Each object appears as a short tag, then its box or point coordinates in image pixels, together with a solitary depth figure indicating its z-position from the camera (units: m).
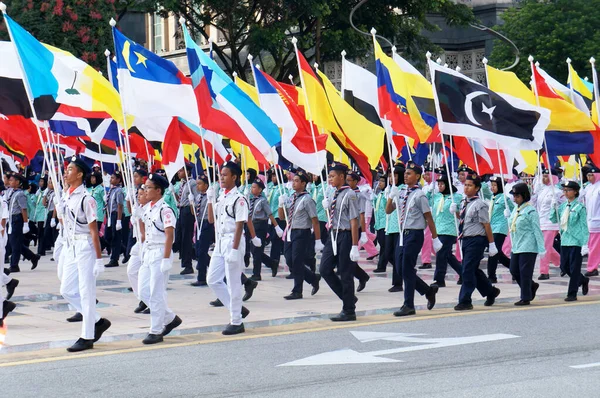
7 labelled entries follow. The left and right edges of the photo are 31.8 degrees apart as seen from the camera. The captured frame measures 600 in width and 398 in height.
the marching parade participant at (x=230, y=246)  10.95
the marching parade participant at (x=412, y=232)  12.22
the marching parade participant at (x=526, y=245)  13.16
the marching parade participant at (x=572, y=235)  13.73
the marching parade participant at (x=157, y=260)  10.25
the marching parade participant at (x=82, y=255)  9.93
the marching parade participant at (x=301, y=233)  14.20
